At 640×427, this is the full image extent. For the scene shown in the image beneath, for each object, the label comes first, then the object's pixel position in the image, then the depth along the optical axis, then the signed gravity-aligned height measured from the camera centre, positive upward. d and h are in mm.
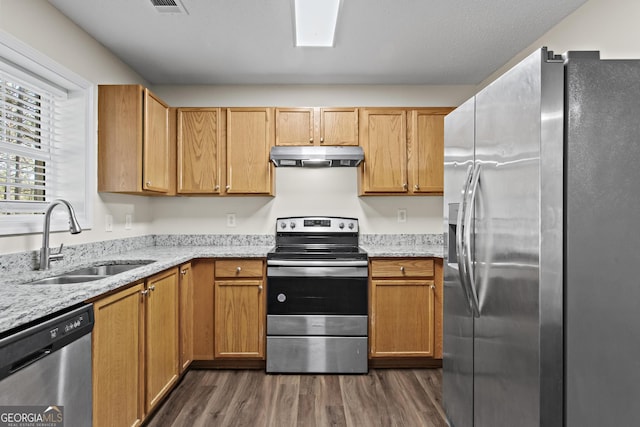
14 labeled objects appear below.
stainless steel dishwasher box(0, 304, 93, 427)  1089 -549
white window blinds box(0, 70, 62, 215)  1954 +392
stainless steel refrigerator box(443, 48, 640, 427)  1088 -79
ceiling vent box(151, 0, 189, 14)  2125 +1240
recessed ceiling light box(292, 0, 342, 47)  2205 +1271
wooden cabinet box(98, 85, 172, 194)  2561 +519
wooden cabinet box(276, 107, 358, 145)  3246 +784
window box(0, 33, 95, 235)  1946 +440
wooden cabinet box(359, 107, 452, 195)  3234 +570
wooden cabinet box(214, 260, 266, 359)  2865 -794
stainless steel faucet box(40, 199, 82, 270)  1938 -159
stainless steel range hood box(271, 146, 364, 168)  3100 +499
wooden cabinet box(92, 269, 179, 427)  1576 -736
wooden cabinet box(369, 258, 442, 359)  2887 -783
